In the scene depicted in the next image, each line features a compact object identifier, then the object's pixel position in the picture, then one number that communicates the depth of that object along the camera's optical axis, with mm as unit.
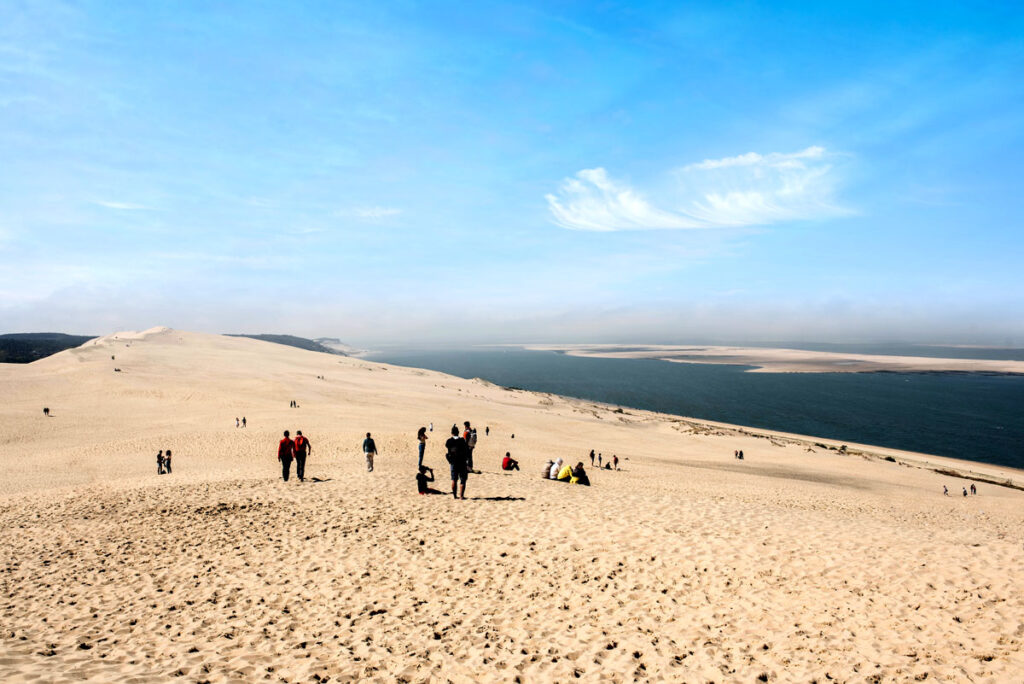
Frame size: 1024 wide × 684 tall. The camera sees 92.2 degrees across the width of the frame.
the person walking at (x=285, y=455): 17594
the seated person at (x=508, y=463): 22200
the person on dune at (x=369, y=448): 19938
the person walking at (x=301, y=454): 17531
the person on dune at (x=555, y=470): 20734
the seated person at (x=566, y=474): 20261
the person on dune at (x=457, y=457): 15023
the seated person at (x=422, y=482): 15633
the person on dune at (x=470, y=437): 18577
